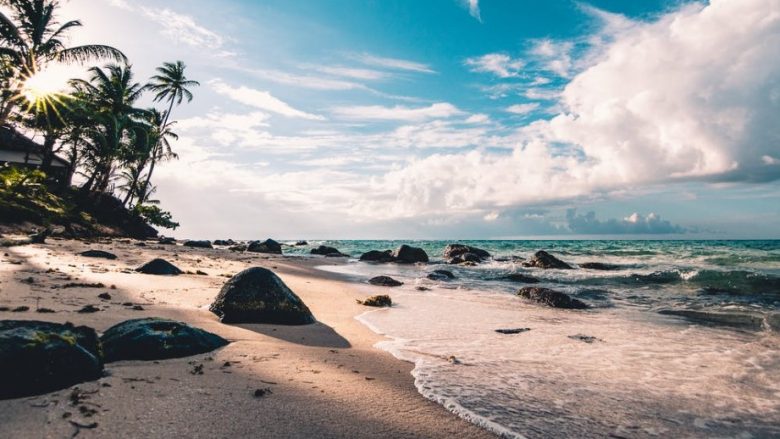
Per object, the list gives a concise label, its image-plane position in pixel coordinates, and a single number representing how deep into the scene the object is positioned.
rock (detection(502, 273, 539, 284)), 16.17
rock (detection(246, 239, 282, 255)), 31.72
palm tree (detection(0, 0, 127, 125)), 18.92
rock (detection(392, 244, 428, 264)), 27.73
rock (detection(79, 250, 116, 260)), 11.81
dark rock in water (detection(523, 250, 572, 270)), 22.25
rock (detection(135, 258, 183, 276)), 9.97
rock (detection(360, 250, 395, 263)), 28.56
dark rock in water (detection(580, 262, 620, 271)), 21.45
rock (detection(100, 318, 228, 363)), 3.71
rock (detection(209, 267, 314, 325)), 6.08
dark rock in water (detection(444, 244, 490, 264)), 26.98
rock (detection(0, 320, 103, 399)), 2.74
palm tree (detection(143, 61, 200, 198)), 37.75
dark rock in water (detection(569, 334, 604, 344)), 6.36
